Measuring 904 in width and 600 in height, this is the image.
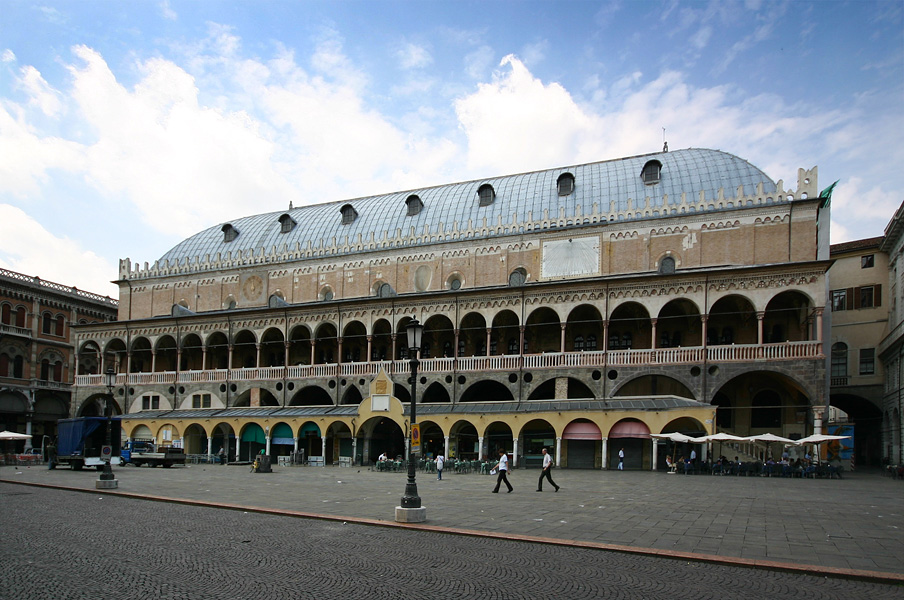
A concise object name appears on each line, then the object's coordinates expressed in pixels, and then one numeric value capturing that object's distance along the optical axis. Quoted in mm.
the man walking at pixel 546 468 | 22812
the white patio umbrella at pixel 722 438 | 33219
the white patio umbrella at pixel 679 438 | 33669
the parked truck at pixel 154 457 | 38975
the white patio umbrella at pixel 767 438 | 33403
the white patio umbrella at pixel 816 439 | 32250
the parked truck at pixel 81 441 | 35875
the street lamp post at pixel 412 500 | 15531
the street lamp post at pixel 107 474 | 23683
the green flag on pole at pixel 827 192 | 42250
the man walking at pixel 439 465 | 30422
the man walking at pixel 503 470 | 22719
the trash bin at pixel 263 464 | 35156
